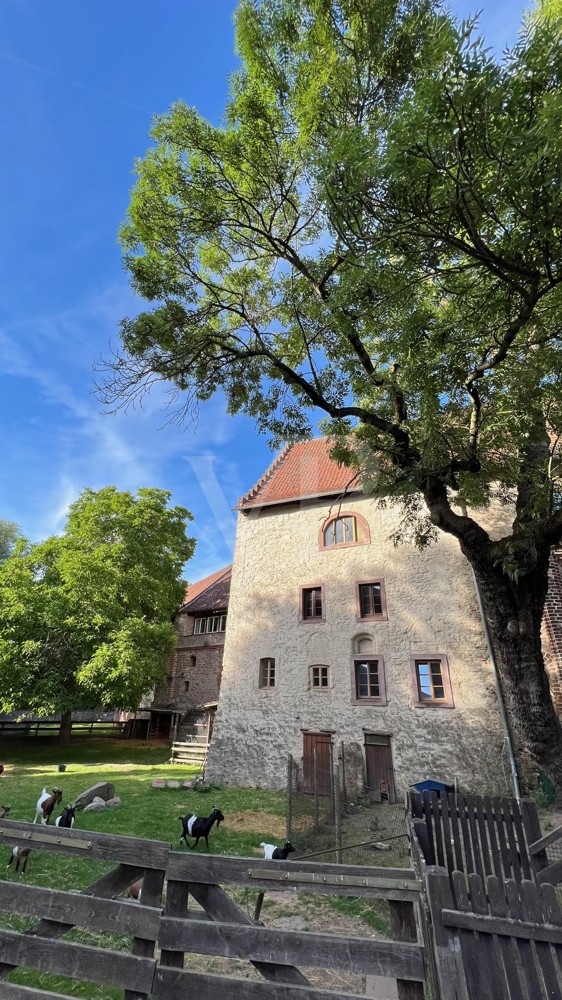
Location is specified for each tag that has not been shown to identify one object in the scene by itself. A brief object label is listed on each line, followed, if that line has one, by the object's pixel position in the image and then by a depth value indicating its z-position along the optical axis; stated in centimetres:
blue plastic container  1162
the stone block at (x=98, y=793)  1106
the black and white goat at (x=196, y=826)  832
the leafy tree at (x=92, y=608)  1855
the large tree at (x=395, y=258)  485
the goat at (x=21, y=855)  624
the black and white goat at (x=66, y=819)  700
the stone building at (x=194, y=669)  2502
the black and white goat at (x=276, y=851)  686
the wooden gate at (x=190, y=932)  260
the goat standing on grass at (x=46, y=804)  836
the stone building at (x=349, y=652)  1420
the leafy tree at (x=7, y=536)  4012
